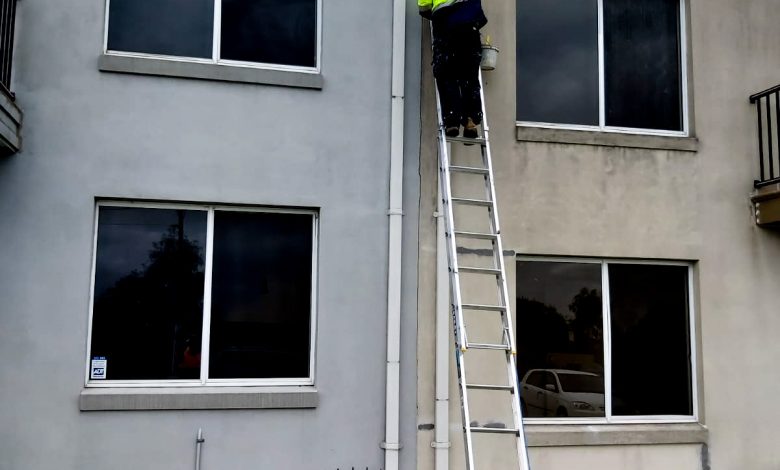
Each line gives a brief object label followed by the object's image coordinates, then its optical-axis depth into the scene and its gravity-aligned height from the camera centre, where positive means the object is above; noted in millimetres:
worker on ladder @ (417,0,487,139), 6656 +2421
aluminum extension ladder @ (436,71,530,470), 5754 +466
